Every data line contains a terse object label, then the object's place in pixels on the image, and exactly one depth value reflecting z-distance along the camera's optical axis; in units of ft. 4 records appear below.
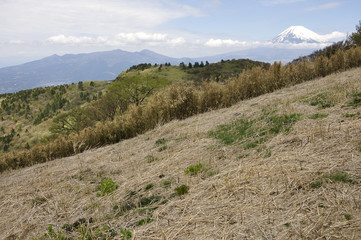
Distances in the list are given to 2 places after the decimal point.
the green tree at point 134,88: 99.19
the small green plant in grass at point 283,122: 12.92
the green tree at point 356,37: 72.18
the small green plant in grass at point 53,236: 7.56
